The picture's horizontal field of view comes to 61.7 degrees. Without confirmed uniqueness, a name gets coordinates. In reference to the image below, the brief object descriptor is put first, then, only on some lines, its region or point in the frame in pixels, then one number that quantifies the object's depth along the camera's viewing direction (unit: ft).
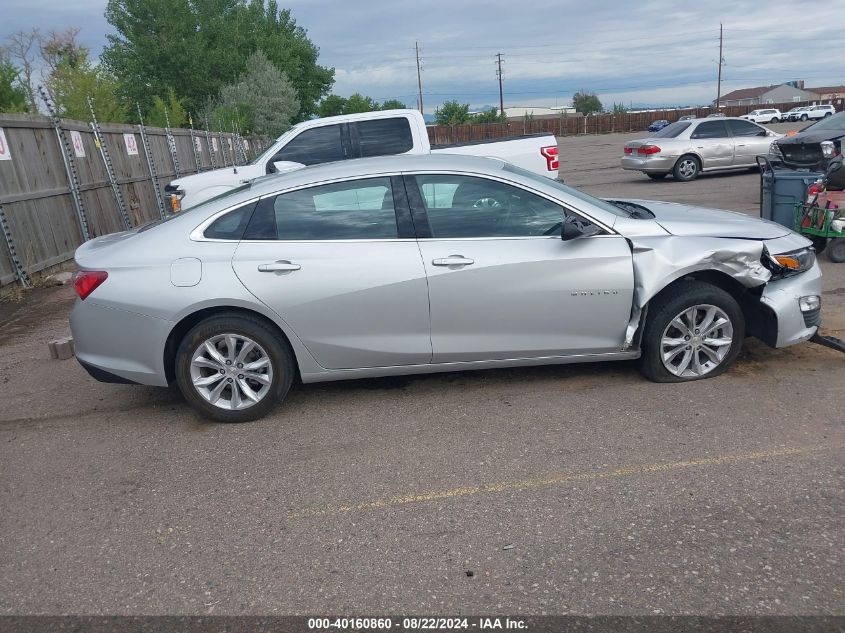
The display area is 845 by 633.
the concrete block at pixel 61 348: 21.36
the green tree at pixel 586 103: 366.65
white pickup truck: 33.40
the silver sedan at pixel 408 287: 14.97
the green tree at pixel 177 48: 165.48
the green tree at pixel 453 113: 247.50
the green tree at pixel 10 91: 54.44
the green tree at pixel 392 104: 319.23
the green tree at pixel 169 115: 85.62
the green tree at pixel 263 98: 142.41
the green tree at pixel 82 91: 67.56
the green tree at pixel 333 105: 276.60
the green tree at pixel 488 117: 248.32
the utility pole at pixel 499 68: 307.50
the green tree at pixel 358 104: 276.21
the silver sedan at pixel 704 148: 60.44
